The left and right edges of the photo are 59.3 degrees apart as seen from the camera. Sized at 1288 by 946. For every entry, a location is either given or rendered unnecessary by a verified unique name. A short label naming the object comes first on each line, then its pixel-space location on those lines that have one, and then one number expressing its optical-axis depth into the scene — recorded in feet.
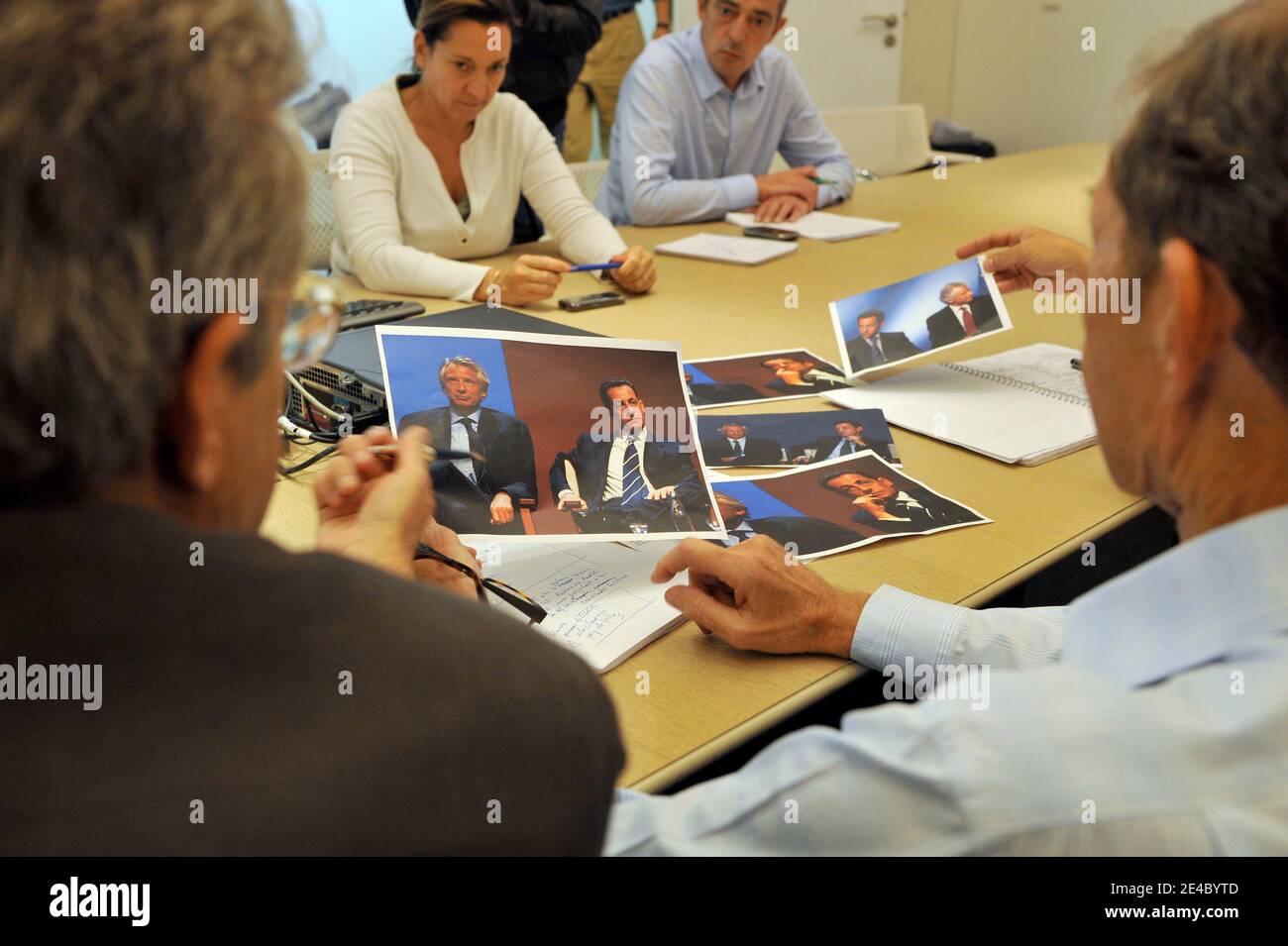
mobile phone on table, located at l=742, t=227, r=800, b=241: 8.63
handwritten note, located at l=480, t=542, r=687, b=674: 3.36
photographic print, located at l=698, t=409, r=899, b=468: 4.73
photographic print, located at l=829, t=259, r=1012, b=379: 5.63
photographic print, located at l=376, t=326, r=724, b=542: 3.86
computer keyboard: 6.14
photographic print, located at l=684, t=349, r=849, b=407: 5.39
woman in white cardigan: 7.10
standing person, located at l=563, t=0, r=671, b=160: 15.43
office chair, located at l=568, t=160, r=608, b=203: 10.59
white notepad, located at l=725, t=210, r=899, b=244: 8.75
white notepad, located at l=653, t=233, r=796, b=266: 8.03
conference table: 3.08
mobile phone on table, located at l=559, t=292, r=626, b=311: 6.84
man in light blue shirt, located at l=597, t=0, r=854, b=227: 9.42
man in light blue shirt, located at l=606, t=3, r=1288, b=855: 1.87
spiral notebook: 4.92
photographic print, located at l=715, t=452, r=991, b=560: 4.03
